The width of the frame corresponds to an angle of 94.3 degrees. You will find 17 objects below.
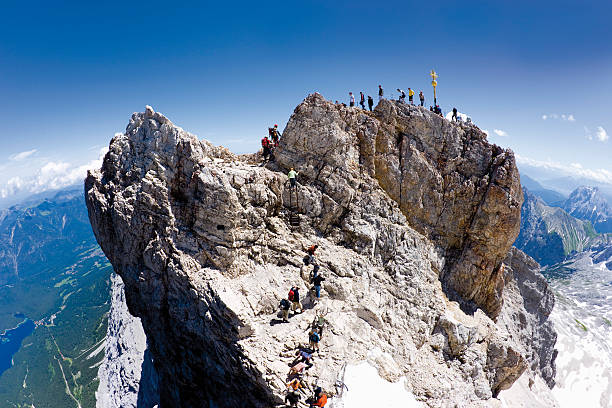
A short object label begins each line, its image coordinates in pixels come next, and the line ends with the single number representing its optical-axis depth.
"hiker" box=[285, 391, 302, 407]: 20.45
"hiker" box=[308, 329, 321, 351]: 22.39
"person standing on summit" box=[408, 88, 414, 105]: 38.31
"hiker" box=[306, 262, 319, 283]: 26.88
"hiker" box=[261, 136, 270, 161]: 34.91
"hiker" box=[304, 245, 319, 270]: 28.80
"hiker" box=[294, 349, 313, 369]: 22.41
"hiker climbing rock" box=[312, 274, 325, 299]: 26.25
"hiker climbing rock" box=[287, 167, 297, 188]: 31.23
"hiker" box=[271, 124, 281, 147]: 35.47
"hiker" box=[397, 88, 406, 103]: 37.22
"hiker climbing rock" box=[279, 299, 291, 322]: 24.52
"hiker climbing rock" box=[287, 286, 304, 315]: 24.91
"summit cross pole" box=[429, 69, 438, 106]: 38.94
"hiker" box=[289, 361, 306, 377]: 21.55
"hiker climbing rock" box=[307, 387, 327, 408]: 19.88
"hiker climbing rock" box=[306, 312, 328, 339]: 23.86
